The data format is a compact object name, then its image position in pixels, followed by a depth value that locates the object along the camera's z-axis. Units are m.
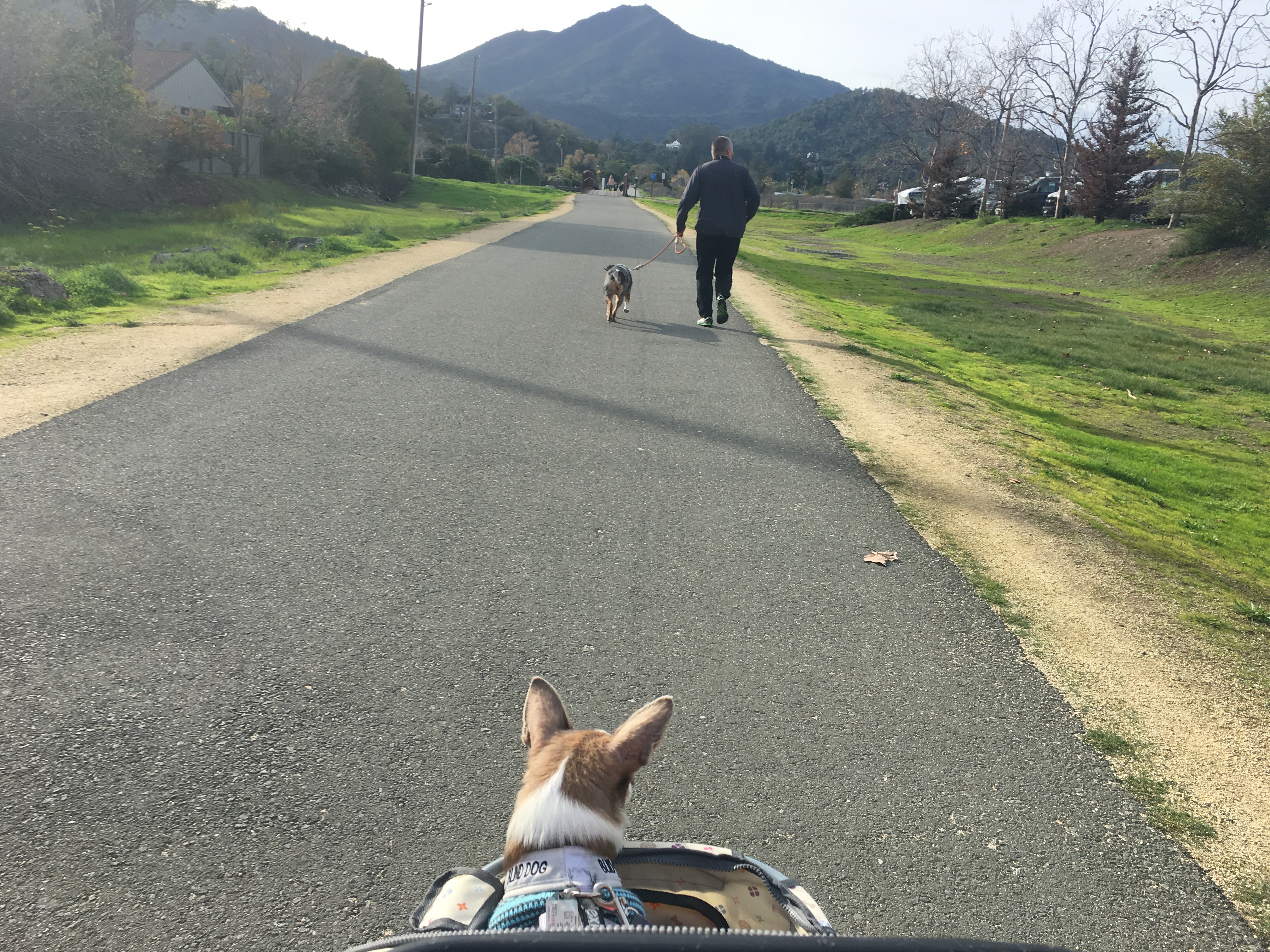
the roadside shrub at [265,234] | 18.86
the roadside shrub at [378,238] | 19.23
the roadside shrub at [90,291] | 10.38
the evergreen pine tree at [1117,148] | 34.22
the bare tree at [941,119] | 50.56
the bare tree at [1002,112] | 45.38
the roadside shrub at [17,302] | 9.26
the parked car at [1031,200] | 41.88
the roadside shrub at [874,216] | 52.97
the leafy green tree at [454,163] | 69.25
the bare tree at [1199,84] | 32.31
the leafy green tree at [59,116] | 19.72
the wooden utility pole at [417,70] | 50.81
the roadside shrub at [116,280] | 11.05
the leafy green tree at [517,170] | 86.06
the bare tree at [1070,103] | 42.25
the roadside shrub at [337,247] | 17.31
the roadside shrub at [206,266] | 13.59
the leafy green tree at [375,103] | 45.72
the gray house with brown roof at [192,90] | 34.75
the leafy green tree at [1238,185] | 24.12
